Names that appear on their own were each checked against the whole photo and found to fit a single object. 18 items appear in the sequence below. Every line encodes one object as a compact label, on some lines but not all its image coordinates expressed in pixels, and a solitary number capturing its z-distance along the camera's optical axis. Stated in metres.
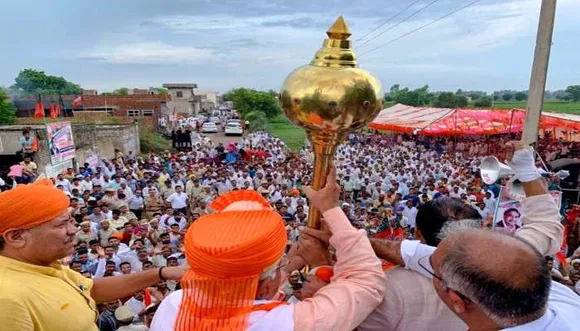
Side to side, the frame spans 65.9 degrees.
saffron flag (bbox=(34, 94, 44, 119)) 15.03
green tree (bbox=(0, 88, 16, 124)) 28.31
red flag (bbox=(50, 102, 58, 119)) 16.71
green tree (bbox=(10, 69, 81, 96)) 63.21
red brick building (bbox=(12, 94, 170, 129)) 37.25
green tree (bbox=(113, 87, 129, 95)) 76.47
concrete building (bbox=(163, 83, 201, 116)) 64.94
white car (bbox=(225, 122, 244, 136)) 38.34
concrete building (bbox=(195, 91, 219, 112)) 81.01
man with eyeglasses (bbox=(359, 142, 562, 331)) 1.51
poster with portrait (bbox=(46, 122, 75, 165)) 12.23
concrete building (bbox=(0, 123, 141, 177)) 13.24
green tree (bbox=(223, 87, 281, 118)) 57.84
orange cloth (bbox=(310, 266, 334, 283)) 1.50
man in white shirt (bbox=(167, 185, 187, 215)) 10.61
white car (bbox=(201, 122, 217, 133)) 41.12
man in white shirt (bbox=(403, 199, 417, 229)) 10.25
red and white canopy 19.59
